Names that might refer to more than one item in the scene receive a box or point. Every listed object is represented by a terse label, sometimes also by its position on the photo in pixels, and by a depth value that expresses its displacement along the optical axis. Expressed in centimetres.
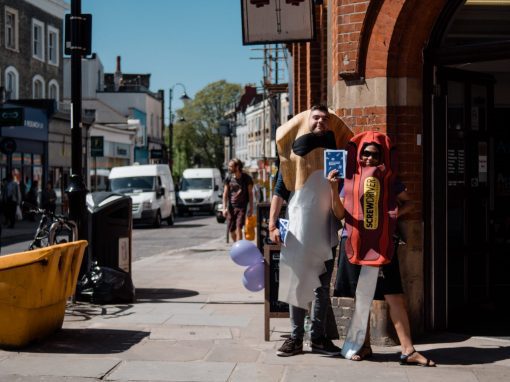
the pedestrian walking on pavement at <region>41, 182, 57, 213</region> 2881
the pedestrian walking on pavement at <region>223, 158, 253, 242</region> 1576
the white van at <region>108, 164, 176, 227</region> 2611
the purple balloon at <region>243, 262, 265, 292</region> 752
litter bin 898
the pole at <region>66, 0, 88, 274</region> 896
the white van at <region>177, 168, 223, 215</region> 3881
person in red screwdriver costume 614
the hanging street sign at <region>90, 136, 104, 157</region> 3766
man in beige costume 645
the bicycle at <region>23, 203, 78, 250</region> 834
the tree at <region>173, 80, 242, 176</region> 9181
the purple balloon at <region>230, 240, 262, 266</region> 747
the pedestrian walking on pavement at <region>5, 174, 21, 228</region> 2555
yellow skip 642
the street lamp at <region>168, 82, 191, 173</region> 5469
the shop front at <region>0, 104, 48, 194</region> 3303
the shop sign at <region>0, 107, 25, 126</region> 2941
